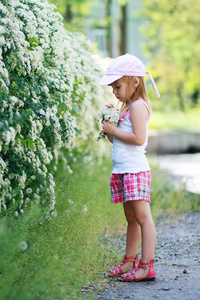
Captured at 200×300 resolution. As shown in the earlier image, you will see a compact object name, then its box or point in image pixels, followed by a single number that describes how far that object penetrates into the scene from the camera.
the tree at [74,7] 15.04
